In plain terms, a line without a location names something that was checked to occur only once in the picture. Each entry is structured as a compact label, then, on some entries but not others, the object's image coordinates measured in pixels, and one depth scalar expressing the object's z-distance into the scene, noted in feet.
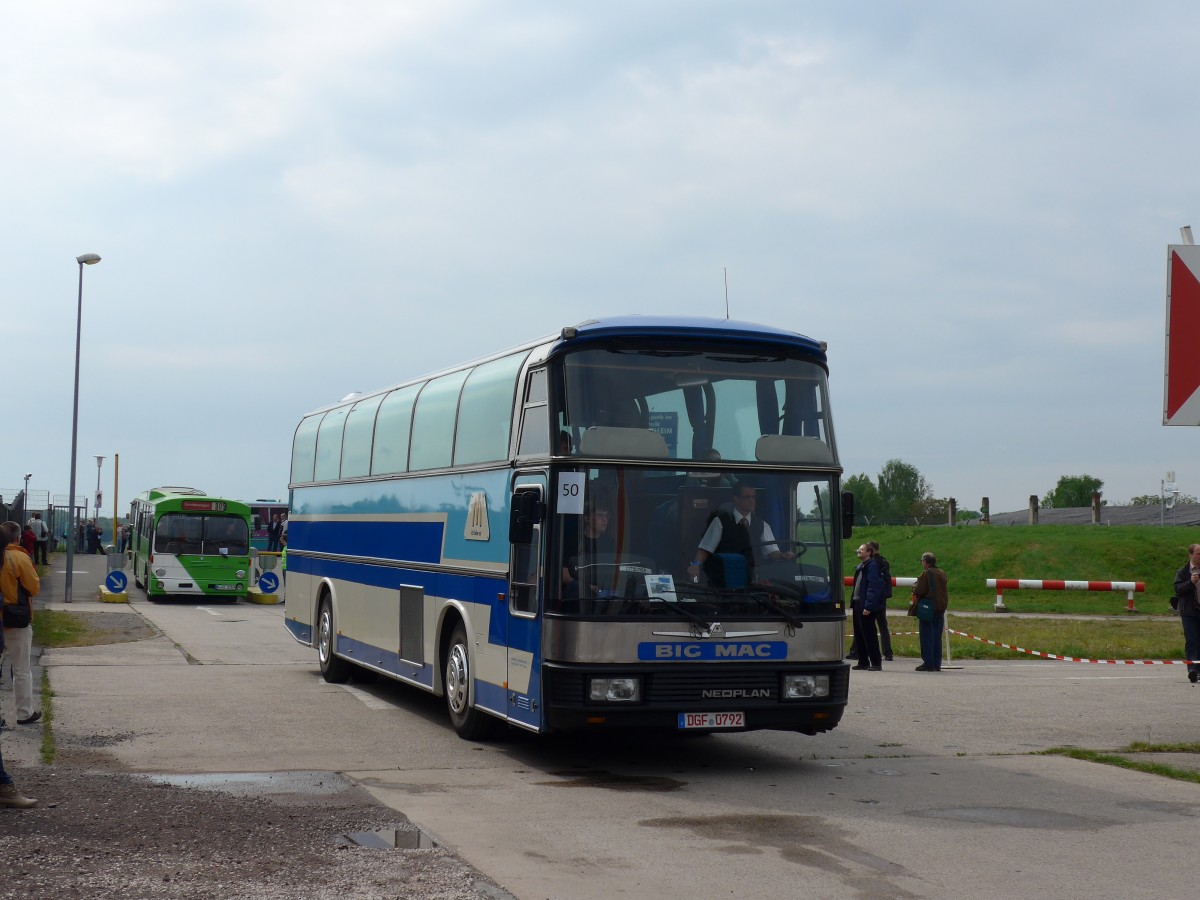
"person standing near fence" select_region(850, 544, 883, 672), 65.67
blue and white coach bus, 34.22
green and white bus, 121.08
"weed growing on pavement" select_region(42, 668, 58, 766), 35.76
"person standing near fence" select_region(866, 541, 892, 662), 66.39
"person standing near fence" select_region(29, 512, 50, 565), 127.49
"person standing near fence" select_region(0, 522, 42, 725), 37.91
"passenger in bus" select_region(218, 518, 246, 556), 124.26
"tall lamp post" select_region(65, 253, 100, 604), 123.34
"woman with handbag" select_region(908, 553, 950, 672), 65.87
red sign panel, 33.71
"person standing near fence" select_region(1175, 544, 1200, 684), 58.95
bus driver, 34.99
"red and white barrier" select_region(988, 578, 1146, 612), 121.60
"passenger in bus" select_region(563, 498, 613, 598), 34.17
